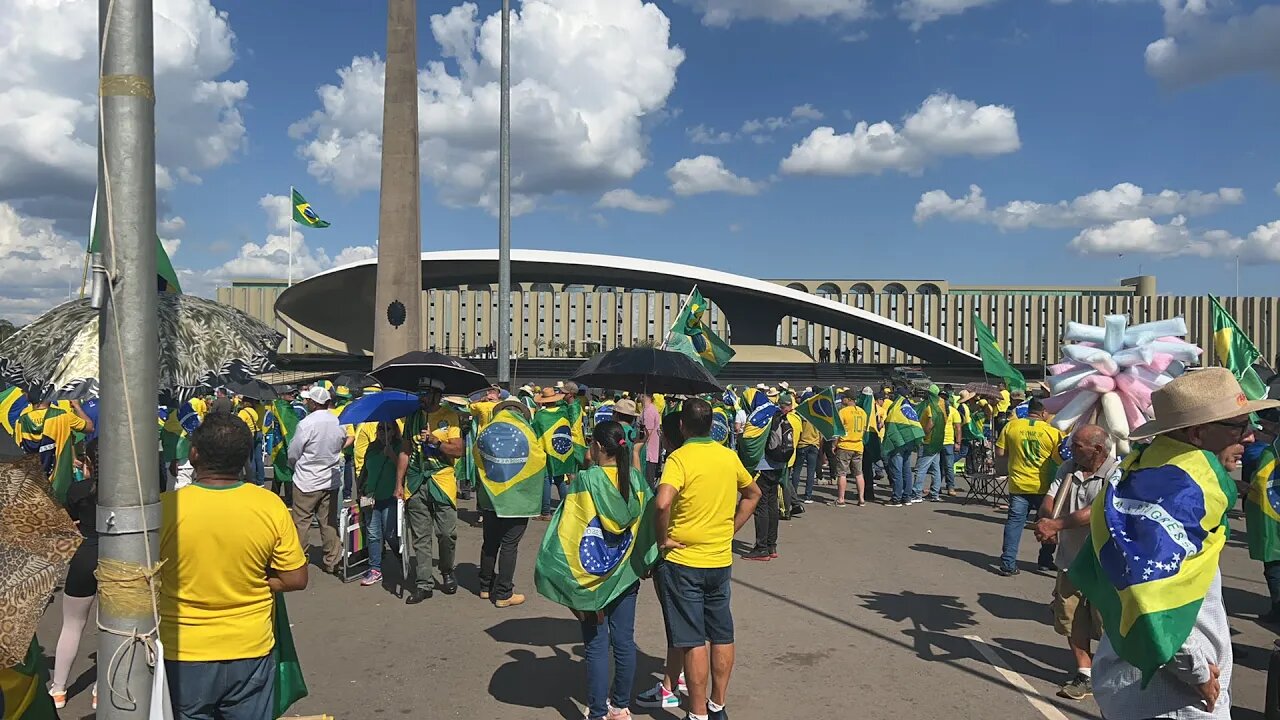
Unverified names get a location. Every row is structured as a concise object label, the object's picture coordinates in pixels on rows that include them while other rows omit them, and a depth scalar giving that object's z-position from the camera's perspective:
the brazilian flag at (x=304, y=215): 32.38
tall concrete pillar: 22.94
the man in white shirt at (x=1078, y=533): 4.82
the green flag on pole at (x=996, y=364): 13.25
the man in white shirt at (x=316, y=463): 7.83
